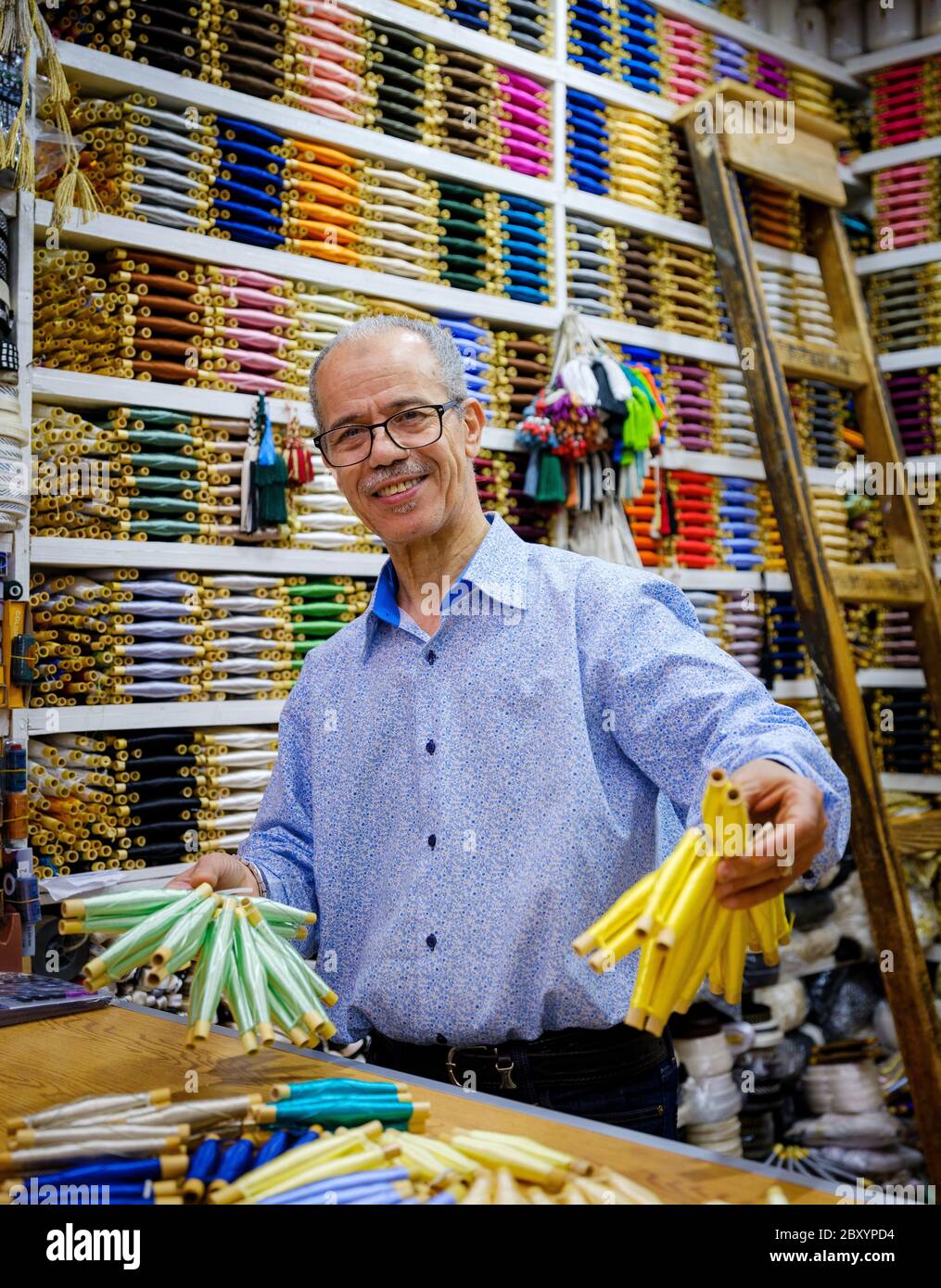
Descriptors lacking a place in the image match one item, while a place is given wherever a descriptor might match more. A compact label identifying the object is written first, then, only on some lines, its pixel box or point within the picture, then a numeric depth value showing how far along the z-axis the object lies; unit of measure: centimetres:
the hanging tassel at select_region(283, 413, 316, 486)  360
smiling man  187
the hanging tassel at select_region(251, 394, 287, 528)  354
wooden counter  128
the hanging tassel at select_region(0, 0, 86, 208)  286
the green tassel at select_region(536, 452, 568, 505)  425
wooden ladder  411
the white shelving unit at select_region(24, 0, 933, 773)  325
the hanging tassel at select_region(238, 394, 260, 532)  355
